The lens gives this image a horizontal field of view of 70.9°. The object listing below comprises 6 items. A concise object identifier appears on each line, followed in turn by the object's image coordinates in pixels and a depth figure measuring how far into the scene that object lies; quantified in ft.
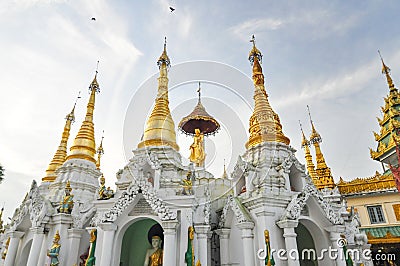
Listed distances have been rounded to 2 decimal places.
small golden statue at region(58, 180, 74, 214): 42.19
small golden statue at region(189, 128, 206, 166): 65.10
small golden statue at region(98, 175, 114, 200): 37.65
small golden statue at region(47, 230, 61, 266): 36.52
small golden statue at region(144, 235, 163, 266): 33.88
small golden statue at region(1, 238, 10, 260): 45.15
